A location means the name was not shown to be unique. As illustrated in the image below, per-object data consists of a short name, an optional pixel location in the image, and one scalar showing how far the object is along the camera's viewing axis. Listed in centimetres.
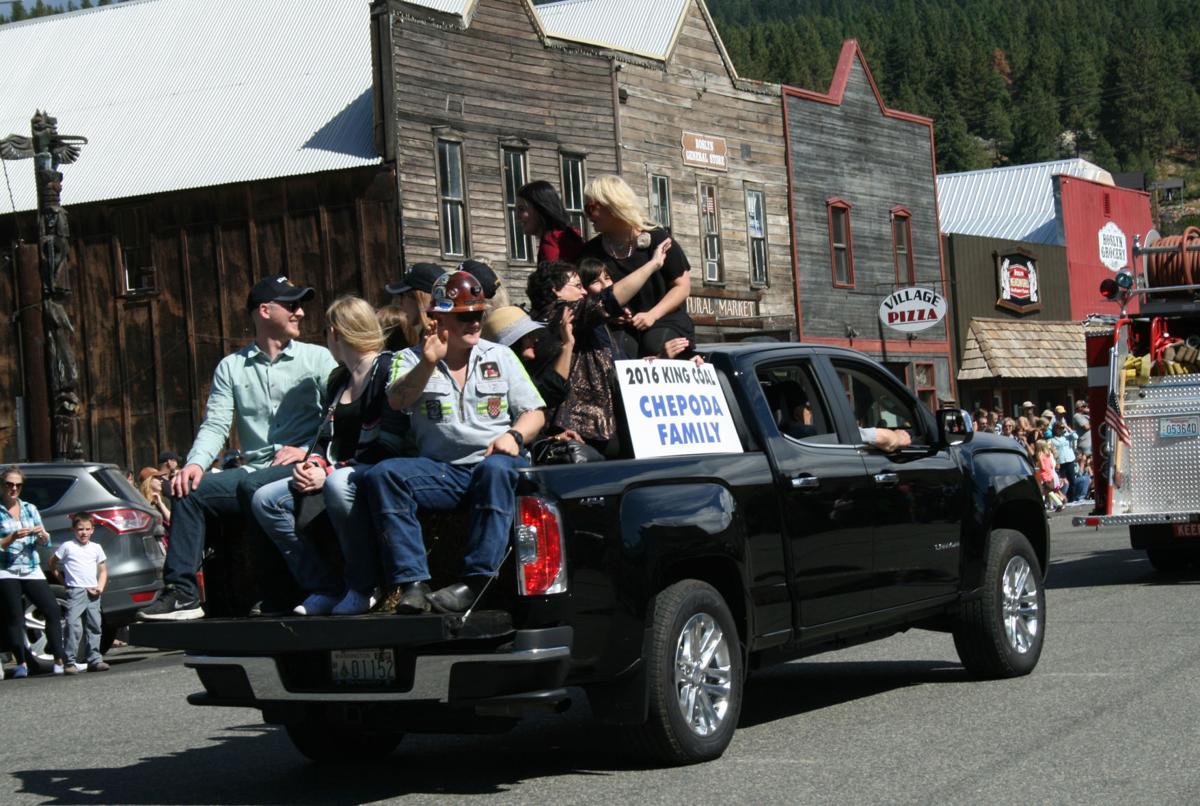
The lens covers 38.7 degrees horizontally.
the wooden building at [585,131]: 2692
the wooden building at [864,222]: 3678
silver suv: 1490
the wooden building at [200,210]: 2752
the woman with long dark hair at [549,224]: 912
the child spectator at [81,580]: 1421
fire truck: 1526
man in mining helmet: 670
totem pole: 1975
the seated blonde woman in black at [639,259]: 860
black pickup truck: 671
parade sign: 764
